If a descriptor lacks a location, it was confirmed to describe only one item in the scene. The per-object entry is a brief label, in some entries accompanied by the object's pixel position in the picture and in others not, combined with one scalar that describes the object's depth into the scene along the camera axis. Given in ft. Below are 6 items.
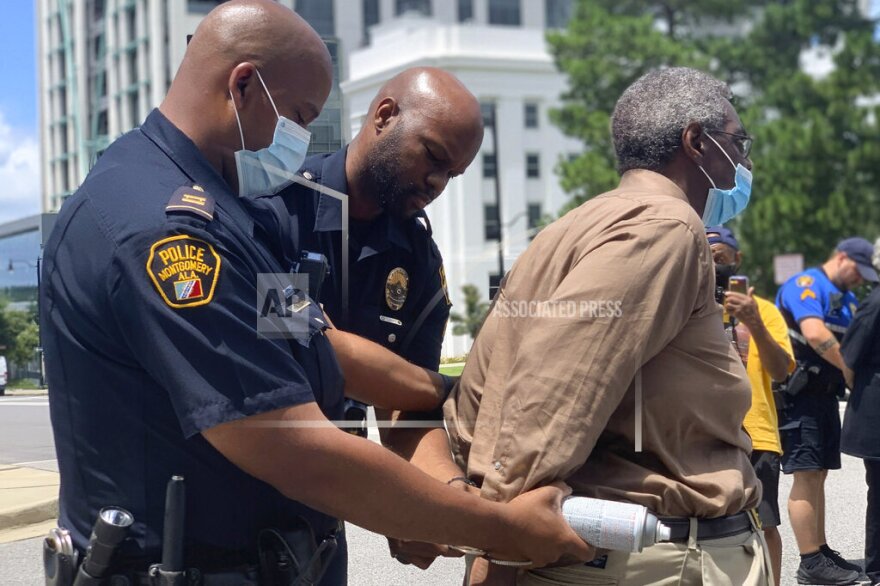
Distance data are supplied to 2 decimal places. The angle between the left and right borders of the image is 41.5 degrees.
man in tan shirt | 7.09
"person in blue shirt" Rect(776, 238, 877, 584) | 19.49
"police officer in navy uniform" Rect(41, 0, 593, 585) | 5.85
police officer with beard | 8.93
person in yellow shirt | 16.84
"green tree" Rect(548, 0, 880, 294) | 86.28
